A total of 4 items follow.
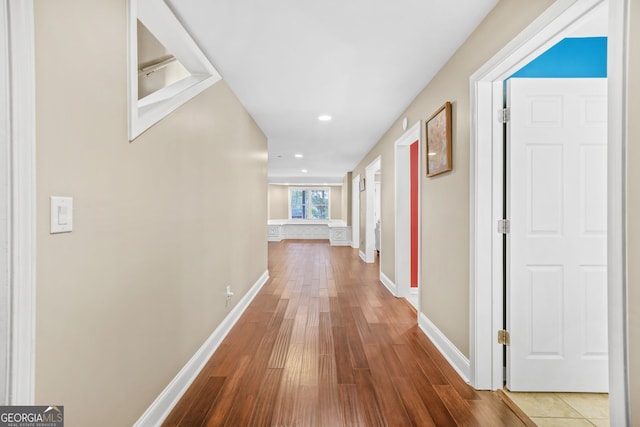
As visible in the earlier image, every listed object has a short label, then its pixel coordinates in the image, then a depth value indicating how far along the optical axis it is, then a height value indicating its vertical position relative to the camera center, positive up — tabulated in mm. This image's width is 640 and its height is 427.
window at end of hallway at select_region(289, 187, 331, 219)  12719 +397
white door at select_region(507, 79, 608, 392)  1832 -143
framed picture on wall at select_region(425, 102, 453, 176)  2305 +586
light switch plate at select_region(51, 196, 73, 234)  967 -10
